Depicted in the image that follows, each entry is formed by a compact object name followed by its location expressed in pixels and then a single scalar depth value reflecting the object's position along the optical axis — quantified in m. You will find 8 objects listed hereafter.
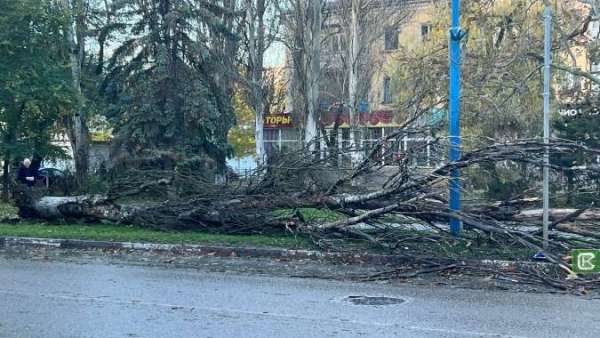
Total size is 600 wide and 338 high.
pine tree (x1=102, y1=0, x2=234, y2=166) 24.31
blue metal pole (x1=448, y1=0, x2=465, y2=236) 12.71
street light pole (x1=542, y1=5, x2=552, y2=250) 11.34
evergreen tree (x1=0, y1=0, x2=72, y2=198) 21.09
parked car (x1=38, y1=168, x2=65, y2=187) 23.25
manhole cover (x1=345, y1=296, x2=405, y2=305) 9.33
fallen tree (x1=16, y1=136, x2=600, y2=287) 12.28
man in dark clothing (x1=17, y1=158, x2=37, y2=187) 20.55
